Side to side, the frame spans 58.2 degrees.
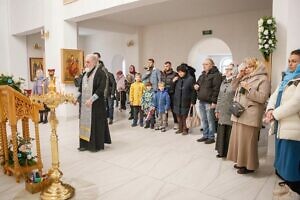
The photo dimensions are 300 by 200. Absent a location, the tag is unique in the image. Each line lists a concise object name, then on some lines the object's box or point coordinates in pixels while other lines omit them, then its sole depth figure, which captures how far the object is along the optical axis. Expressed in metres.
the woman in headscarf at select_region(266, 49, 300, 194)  2.28
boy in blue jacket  5.87
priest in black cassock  4.19
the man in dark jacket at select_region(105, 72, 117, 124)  6.57
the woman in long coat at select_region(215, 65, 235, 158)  3.82
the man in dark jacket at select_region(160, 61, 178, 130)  5.86
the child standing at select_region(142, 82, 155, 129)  6.07
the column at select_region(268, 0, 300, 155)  3.73
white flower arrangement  3.78
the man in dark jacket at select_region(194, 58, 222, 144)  4.69
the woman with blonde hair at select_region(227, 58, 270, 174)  3.18
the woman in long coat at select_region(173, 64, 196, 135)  5.39
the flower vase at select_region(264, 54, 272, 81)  3.96
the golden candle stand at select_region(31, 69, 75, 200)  2.53
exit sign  9.14
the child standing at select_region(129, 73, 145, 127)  6.33
